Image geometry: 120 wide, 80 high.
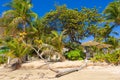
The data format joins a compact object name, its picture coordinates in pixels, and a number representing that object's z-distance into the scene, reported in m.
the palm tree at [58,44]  7.25
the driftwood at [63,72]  5.28
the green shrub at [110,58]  6.32
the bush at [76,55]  7.53
